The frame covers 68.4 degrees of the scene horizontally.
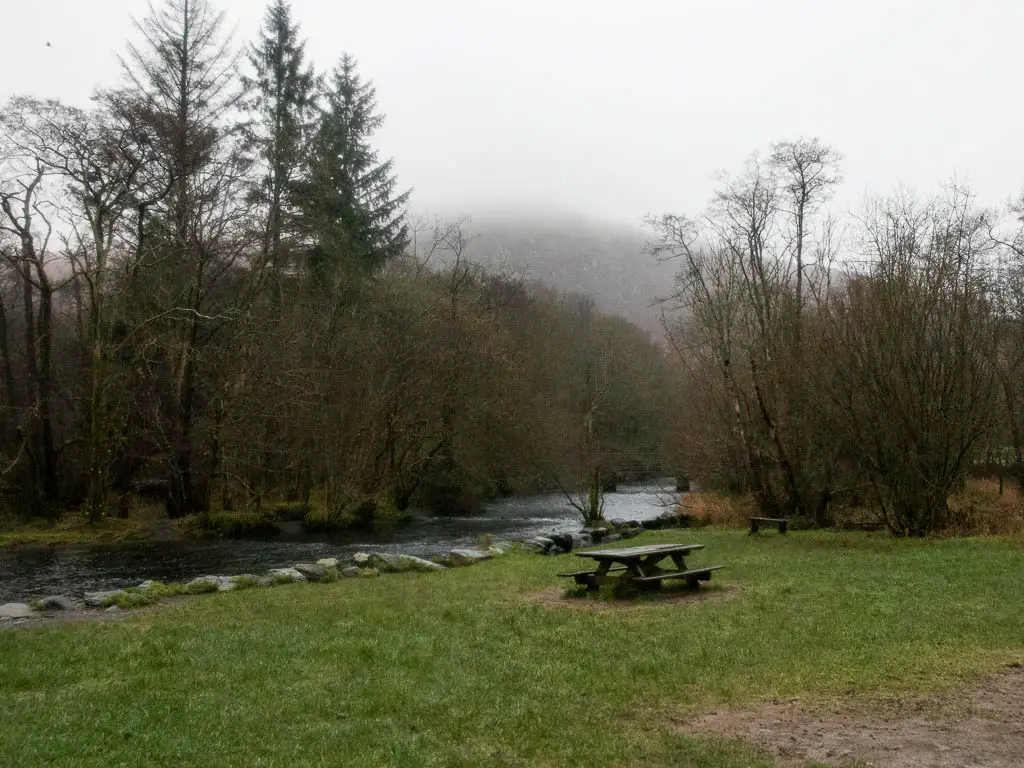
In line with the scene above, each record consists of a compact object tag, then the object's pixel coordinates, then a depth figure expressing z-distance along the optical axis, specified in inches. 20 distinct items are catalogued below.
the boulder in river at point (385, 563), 622.2
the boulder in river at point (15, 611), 434.0
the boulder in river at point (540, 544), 795.4
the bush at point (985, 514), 668.7
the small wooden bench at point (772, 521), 763.7
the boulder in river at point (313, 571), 573.3
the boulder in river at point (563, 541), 837.8
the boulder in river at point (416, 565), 629.6
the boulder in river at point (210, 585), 521.7
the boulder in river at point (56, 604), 460.4
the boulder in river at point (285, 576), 556.6
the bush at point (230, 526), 933.2
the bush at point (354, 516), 1036.5
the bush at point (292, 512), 1067.3
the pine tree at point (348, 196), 1290.6
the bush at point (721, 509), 964.6
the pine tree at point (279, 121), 1173.7
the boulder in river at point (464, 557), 673.6
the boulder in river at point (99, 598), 471.8
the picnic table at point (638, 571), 448.5
